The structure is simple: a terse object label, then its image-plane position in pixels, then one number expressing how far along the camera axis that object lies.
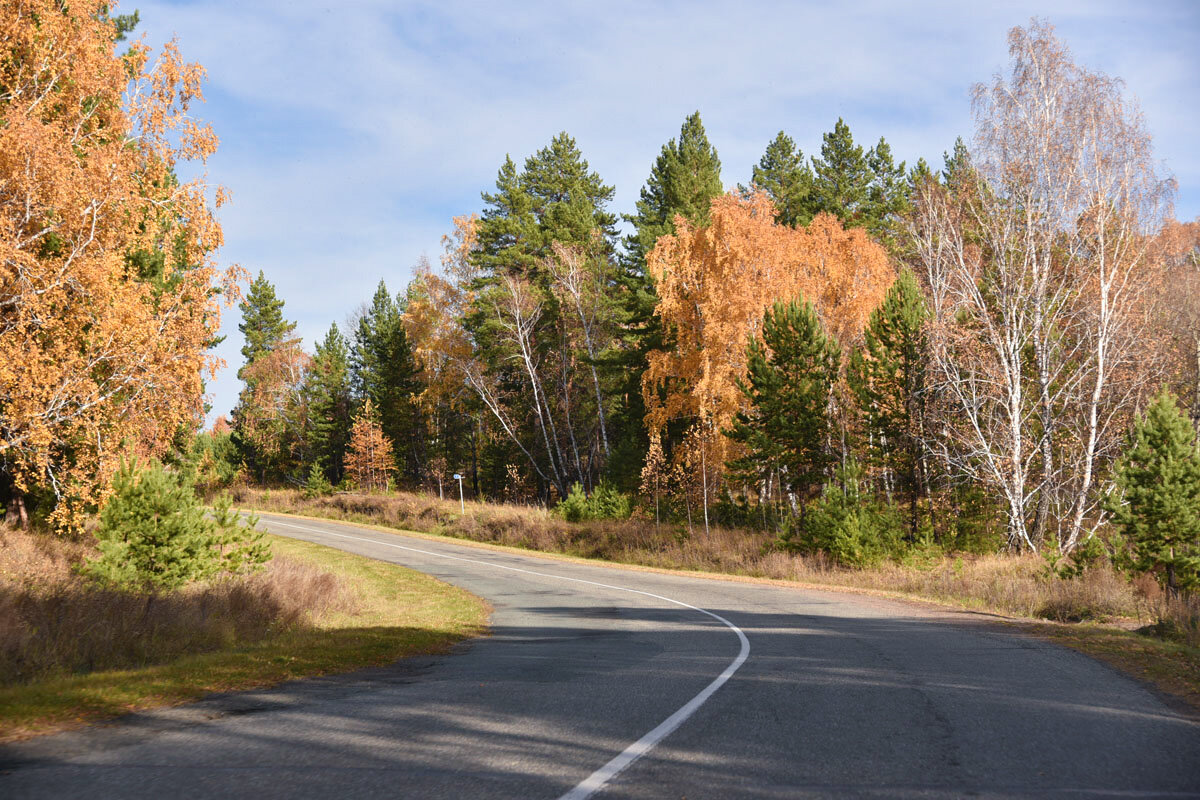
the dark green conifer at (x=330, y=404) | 66.06
